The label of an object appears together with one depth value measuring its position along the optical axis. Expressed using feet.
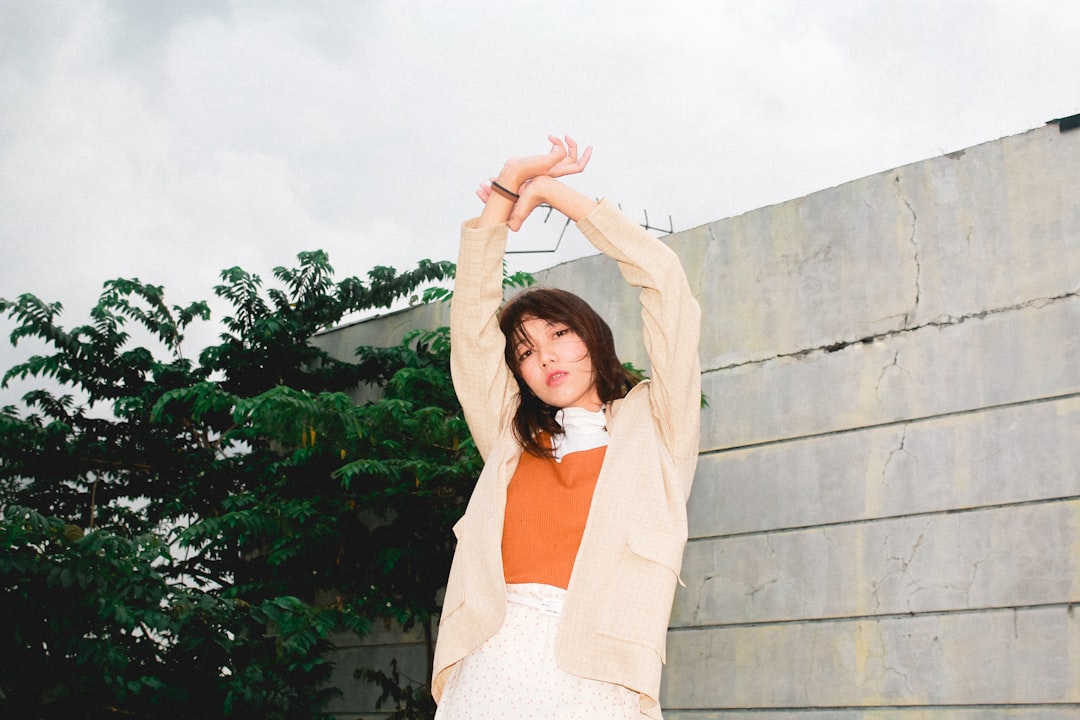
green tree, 10.78
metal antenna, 18.65
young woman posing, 4.79
